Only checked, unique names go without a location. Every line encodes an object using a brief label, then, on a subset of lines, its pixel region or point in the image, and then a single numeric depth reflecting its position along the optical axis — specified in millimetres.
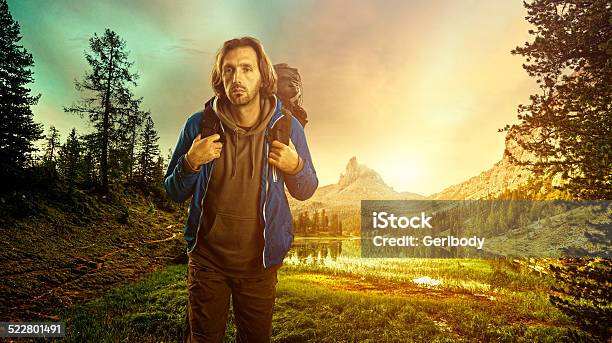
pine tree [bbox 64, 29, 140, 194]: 21141
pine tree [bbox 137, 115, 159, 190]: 28203
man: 2689
